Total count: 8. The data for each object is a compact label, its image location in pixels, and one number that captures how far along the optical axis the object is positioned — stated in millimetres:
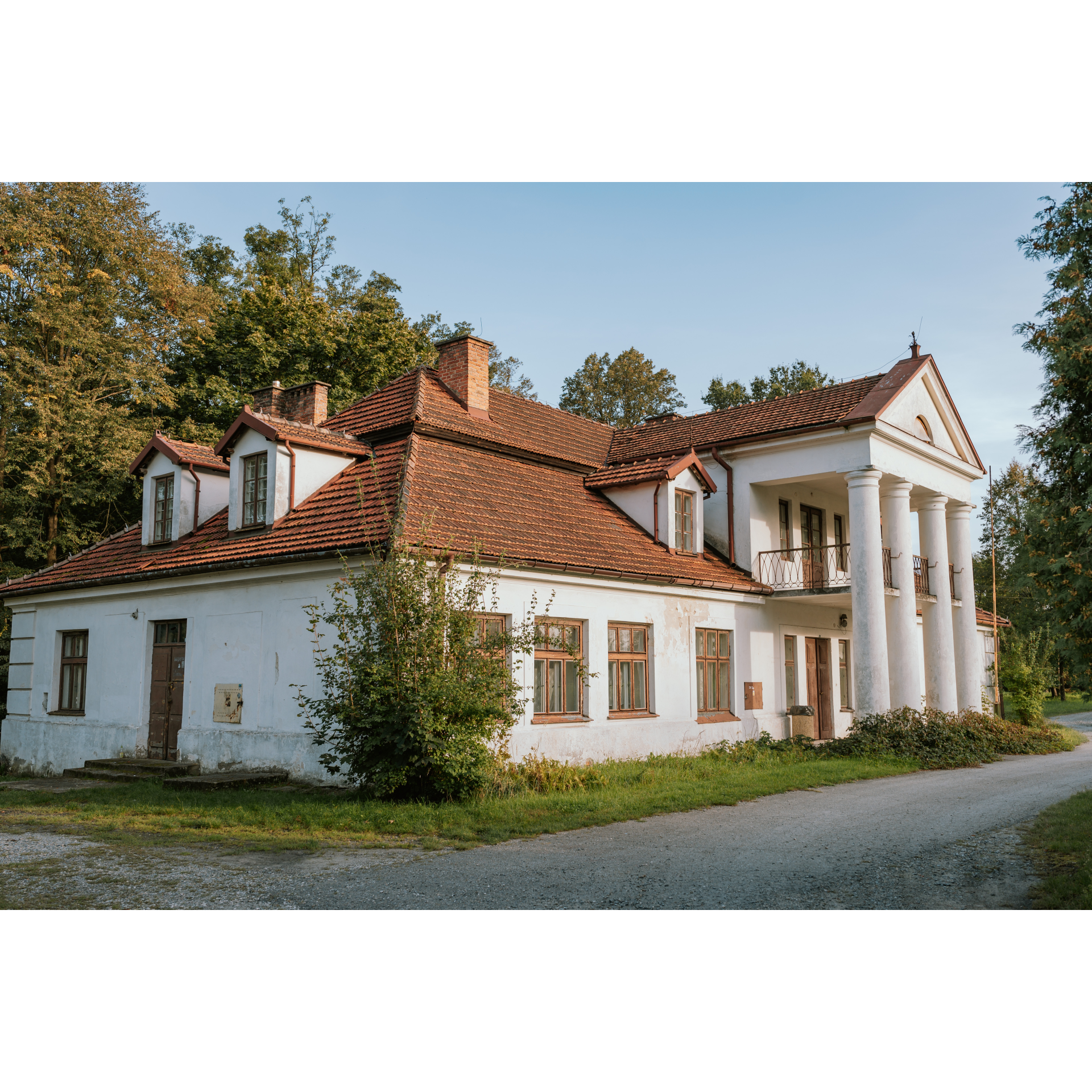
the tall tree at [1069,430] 8633
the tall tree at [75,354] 24359
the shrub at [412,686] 11906
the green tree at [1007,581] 46344
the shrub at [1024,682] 27141
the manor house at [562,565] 15188
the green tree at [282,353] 27906
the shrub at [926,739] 18500
